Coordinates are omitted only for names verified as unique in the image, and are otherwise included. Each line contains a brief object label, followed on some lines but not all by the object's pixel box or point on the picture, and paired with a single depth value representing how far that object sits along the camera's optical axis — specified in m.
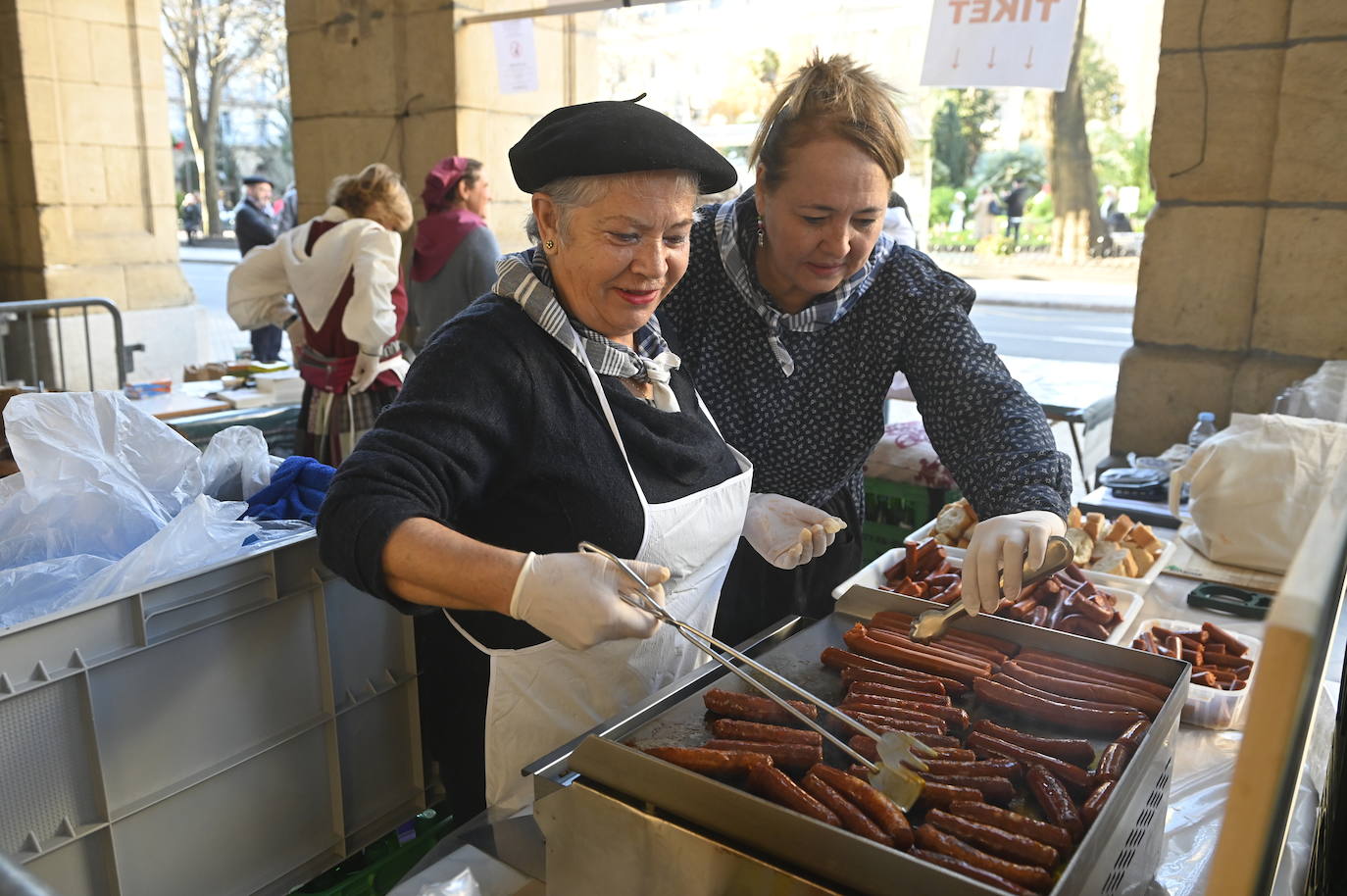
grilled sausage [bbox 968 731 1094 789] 1.41
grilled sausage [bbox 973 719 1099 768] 1.49
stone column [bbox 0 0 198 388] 9.06
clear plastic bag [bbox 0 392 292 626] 1.93
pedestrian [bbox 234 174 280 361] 11.18
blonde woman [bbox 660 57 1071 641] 2.14
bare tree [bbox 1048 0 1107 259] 21.23
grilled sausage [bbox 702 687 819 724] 1.55
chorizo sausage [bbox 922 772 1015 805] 1.39
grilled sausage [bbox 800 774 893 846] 1.26
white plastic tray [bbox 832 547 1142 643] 2.37
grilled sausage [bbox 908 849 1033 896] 1.16
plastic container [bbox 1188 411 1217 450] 3.75
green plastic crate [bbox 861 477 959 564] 4.51
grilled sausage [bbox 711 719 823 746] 1.47
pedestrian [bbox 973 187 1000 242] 24.91
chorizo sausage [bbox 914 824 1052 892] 1.19
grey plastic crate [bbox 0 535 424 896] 1.70
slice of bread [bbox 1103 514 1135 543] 2.95
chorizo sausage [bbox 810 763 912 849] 1.27
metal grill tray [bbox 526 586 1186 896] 1.12
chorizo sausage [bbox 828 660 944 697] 1.67
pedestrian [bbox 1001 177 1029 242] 24.02
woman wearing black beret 1.54
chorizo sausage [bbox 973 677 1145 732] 1.54
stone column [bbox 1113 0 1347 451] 3.68
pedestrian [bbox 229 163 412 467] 5.15
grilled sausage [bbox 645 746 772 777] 1.38
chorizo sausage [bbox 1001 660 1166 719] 1.57
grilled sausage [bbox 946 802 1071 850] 1.26
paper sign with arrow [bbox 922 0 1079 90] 3.93
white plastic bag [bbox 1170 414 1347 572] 2.87
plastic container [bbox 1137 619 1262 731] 2.04
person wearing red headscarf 5.78
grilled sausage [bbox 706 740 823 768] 1.43
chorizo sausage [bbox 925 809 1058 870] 1.22
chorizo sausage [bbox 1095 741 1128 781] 1.40
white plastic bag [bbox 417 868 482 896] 1.51
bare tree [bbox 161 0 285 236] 28.48
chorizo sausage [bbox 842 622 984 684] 1.70
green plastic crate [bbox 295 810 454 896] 2.14
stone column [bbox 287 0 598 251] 6.45
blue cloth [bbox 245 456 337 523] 2.37
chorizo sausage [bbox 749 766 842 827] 1.29
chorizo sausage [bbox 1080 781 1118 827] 1.31
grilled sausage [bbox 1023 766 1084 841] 1.31
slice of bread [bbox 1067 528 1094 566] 2.86
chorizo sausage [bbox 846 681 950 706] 1.63
